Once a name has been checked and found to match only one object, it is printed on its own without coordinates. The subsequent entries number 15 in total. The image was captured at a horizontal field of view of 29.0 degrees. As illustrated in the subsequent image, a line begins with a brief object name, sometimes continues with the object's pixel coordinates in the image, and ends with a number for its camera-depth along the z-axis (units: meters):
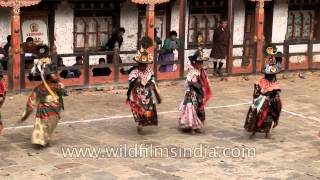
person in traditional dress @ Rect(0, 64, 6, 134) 10.61
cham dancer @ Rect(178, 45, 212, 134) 12.20
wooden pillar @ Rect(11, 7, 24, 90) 15.47
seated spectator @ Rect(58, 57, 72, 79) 16.36
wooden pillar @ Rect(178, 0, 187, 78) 18.19
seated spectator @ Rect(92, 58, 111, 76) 17.09
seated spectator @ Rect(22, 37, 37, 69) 15.92
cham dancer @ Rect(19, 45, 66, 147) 10.84
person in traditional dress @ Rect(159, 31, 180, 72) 18.00
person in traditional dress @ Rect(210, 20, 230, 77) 18.84
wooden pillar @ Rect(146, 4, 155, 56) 17.48
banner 17.09
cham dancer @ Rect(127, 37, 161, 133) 12.01
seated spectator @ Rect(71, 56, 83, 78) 16.48
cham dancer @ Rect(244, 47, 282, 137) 11.78
